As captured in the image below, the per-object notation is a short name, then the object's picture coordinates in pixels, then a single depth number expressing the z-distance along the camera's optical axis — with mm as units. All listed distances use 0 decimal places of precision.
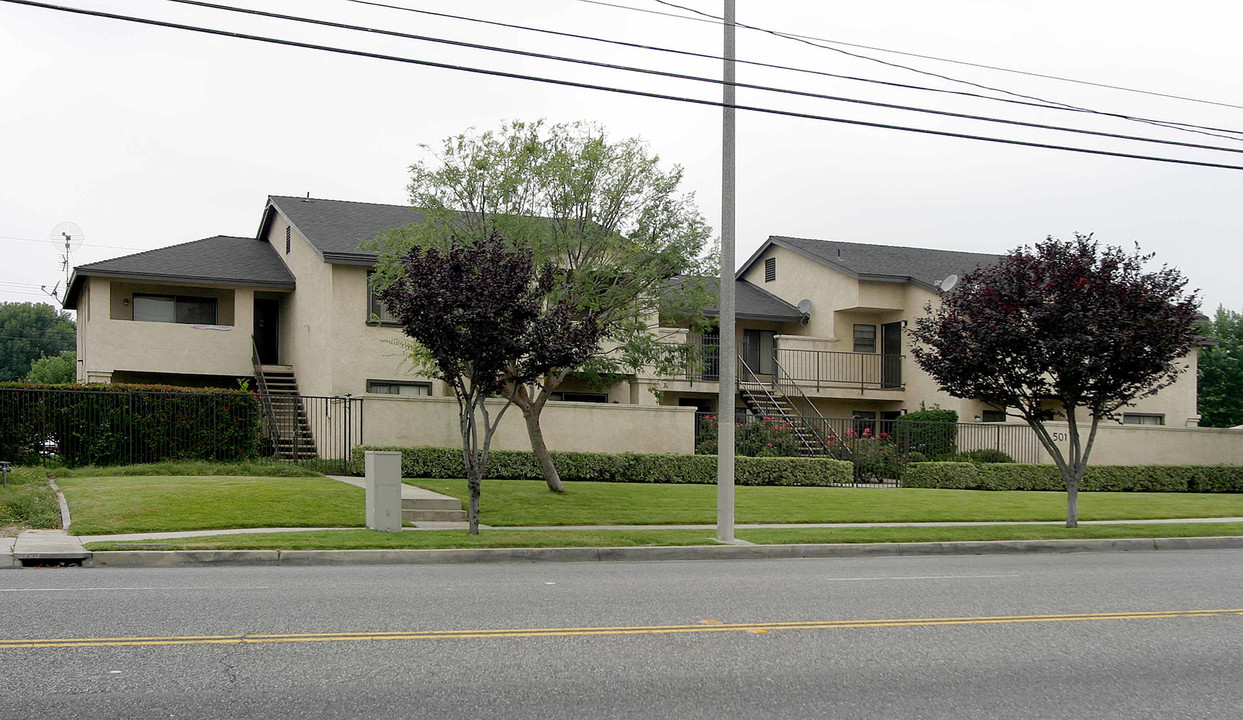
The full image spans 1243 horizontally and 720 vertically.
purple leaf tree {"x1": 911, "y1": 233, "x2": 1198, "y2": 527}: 18359
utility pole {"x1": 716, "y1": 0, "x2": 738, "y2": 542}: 15859
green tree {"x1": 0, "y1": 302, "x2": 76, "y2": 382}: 82812
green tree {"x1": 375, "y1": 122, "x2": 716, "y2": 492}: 20125
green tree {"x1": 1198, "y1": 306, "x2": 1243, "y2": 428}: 51219
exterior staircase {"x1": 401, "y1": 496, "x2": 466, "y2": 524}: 17844
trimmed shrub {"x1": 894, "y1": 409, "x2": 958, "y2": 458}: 29528
